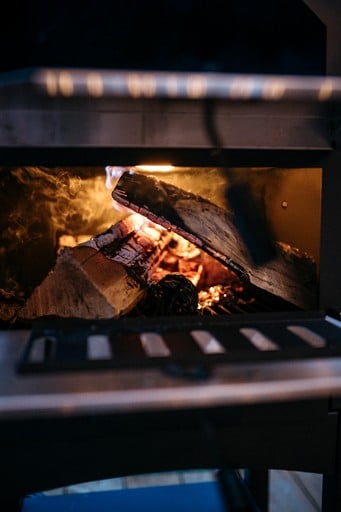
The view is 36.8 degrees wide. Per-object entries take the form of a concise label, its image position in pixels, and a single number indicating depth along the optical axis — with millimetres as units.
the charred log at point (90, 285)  1170
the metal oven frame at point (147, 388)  810
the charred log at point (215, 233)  1192
